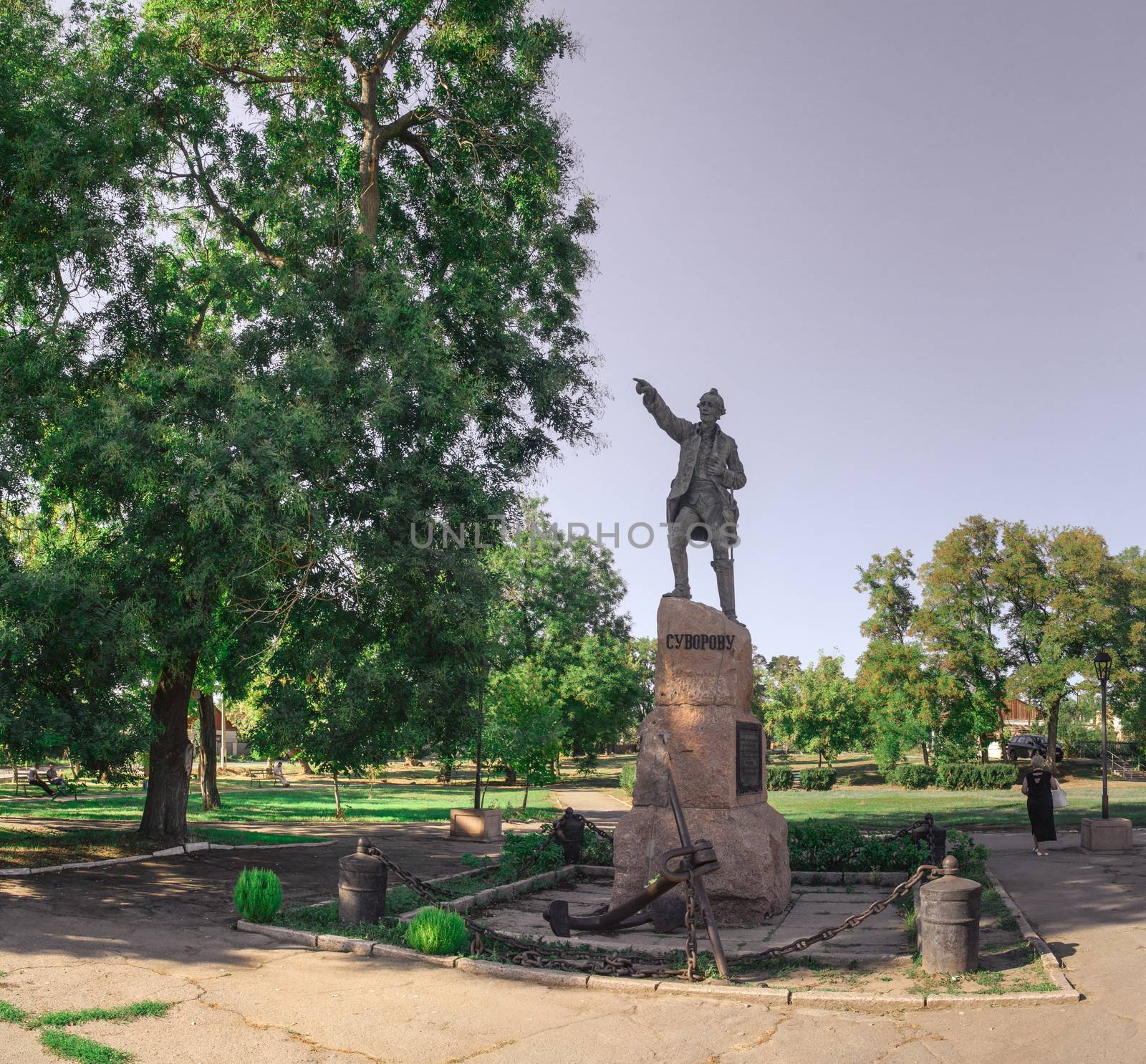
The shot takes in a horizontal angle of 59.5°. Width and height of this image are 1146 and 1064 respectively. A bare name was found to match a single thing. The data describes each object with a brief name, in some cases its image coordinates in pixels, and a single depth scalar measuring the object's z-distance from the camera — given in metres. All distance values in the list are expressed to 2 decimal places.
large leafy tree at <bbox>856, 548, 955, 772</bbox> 41.12
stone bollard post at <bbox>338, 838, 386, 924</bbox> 9.28
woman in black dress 15.63
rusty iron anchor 7.77
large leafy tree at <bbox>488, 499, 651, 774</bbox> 43.50
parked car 46.87
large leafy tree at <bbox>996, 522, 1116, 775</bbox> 40.47
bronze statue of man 11.62
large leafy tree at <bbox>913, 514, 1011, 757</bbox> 41.53
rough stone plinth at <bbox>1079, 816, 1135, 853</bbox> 15.57
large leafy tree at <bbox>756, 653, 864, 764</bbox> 47.88
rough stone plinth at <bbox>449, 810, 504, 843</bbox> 19.22
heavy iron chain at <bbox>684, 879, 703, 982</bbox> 7.41
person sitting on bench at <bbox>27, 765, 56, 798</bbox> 30.22
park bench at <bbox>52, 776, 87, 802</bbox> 30.61
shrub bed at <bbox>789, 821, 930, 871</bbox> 13.08
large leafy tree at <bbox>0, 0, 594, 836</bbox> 12.91
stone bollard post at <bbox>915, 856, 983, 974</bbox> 7.47
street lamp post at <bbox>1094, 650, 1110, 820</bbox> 20.81
